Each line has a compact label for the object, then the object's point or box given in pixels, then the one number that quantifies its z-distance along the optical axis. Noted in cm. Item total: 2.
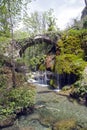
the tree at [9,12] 678
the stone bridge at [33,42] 1279
